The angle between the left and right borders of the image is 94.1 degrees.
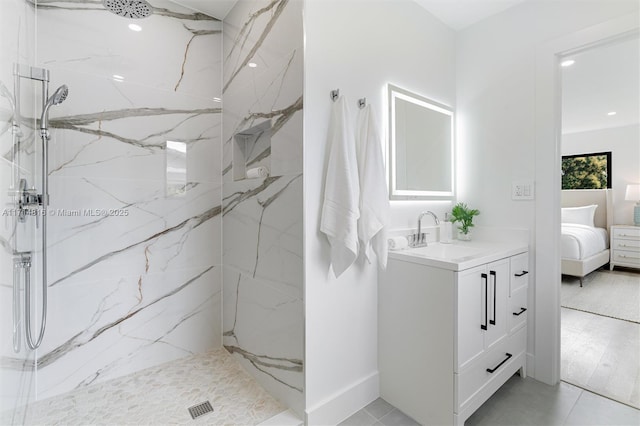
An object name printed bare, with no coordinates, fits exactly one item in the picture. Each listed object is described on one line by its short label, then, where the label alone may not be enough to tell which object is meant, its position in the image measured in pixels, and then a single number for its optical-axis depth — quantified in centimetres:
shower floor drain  152
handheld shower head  144
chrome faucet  201
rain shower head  180
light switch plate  200
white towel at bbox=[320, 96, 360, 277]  147
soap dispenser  220
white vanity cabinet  143
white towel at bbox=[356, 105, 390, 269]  156
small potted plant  220
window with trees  535
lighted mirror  195
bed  385
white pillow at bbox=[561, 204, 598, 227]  501
